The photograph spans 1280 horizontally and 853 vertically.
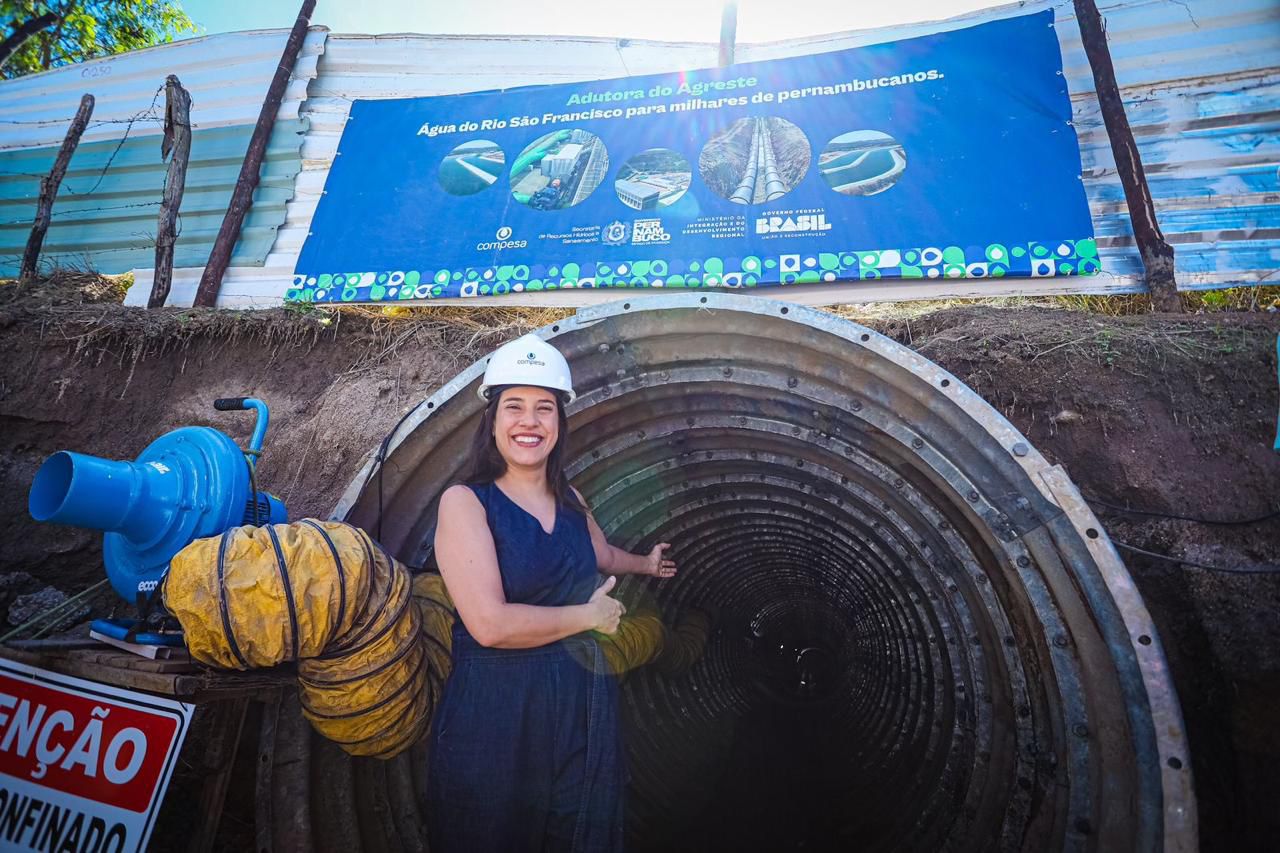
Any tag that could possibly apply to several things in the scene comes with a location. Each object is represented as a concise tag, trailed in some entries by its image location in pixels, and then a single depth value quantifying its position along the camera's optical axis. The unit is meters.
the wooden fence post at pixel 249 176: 6.08
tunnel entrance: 2.34
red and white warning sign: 2.16
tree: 14.70
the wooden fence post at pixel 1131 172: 4.23
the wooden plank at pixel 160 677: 2.09
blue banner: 4.60
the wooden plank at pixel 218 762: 2.62
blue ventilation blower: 2.44
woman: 2.38
